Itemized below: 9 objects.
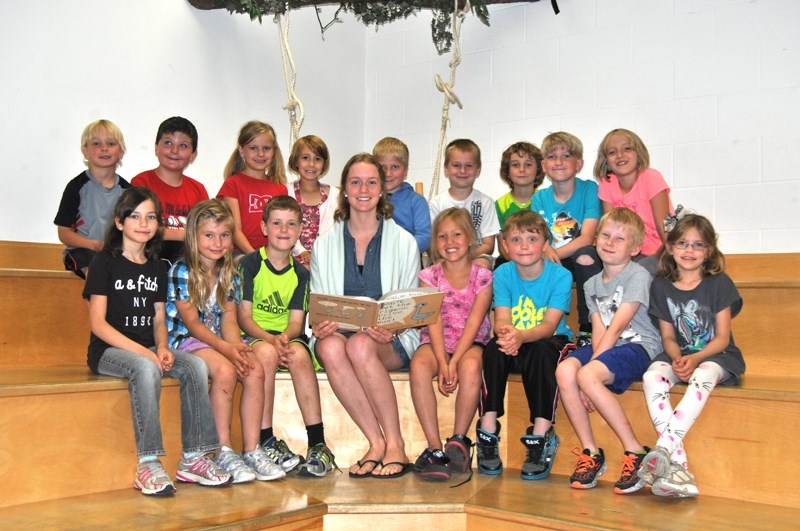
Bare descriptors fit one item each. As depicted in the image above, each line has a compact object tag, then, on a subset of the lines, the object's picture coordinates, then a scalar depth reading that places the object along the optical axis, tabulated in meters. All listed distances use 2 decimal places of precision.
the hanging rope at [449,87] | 3.70
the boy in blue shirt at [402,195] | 3.27
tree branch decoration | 3.82
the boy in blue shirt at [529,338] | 2.48
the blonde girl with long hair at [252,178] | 3.33
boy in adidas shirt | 2.60
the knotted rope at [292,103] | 3.67
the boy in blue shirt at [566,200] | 3.14
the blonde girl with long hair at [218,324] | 2.51
